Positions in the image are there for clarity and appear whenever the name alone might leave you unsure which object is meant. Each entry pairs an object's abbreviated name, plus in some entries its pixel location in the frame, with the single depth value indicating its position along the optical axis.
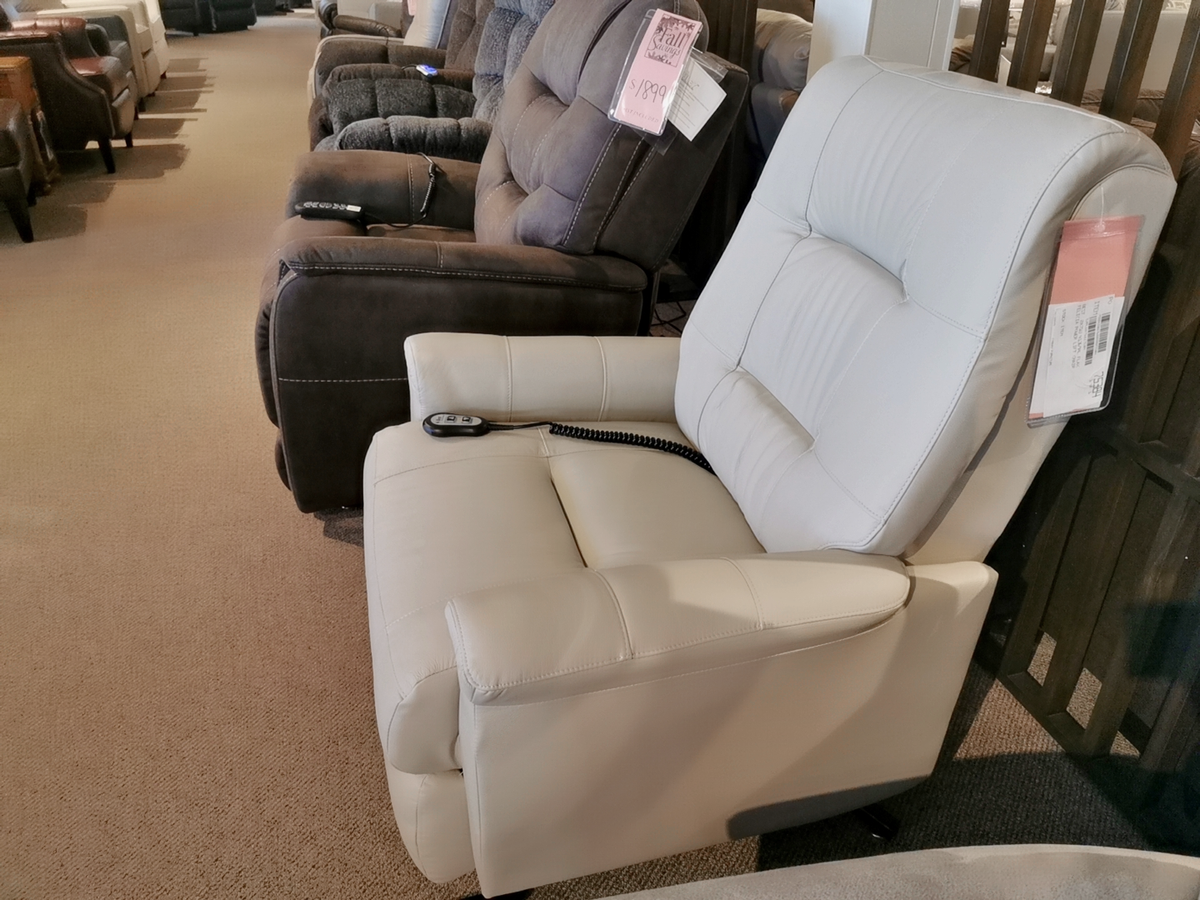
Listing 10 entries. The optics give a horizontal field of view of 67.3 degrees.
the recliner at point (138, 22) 4.84
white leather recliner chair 0.91
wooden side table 3.55
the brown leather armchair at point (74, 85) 3.88
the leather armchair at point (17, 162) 3.12
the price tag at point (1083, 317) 0.92
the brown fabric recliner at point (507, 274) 1.60
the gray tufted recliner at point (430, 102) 2.59
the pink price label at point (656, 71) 1.57
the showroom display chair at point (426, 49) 3.33
